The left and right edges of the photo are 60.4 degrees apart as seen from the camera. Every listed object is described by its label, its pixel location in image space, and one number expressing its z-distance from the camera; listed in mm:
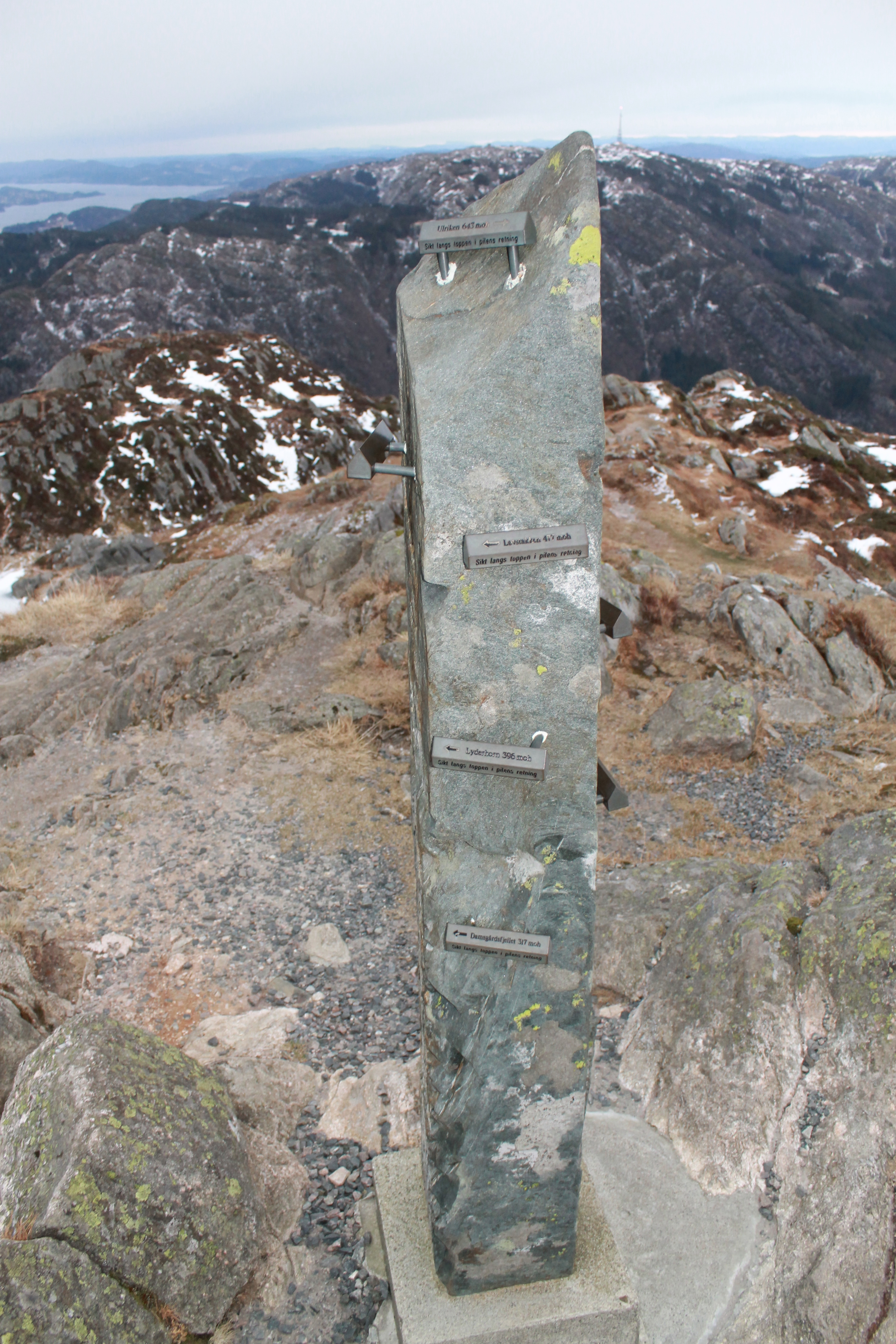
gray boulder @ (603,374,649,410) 45906
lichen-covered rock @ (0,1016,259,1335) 4309
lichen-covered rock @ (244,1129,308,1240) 5402
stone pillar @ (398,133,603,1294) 3127
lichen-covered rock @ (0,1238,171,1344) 3697
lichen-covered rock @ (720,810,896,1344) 4320
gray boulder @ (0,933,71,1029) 6816
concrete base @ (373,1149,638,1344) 4352
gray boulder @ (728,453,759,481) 40031
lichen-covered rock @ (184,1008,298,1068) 6902
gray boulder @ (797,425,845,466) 46781
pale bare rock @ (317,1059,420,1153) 6152
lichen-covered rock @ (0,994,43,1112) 5832
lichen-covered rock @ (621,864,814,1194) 5328
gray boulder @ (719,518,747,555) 27328
